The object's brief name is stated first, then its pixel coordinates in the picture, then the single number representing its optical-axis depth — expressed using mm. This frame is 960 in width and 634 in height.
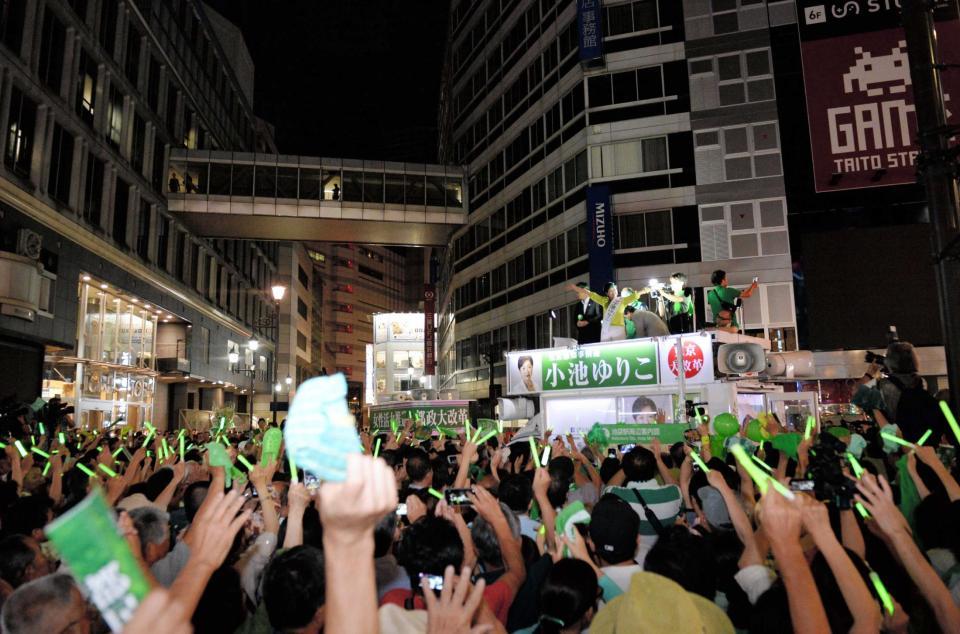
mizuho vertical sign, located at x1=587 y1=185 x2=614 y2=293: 30250
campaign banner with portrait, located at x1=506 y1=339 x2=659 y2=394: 15016
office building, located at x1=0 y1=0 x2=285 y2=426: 24406
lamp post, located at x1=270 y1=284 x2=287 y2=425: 21000
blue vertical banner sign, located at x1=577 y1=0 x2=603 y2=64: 31281
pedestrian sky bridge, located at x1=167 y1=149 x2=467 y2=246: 40938
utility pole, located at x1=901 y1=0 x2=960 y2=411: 5844
